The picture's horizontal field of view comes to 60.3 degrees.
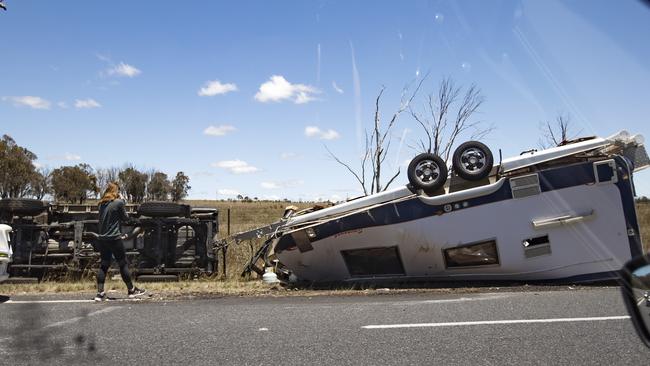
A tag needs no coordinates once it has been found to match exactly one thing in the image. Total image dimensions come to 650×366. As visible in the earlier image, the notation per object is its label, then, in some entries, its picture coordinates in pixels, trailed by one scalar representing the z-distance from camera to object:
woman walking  8.49
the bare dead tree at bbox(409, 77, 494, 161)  18.23
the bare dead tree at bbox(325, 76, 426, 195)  17.97
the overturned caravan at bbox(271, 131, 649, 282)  8.33
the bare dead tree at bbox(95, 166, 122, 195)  55.37
